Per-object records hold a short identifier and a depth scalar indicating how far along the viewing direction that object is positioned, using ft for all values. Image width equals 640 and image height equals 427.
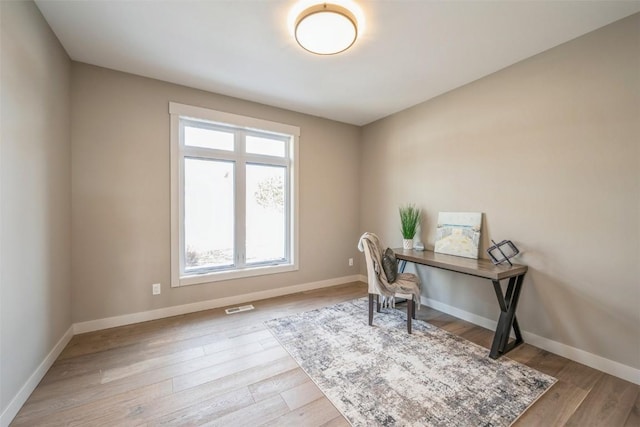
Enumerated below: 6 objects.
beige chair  8.77
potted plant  10.93
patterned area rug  5.23
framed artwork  9.21
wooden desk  7.21
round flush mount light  5.86
